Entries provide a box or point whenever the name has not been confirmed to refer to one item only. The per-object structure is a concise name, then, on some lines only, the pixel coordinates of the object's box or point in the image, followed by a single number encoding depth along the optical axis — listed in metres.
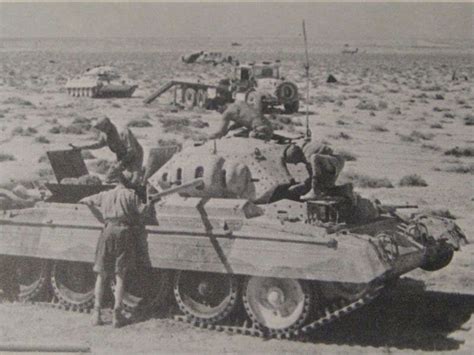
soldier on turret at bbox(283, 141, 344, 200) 10.88
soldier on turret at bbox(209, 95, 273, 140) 11.91
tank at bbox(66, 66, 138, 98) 44.81
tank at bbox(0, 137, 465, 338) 9.90
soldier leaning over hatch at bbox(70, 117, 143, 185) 11.65
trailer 39.84
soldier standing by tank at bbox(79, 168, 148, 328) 10.73
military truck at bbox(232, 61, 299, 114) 38.91
